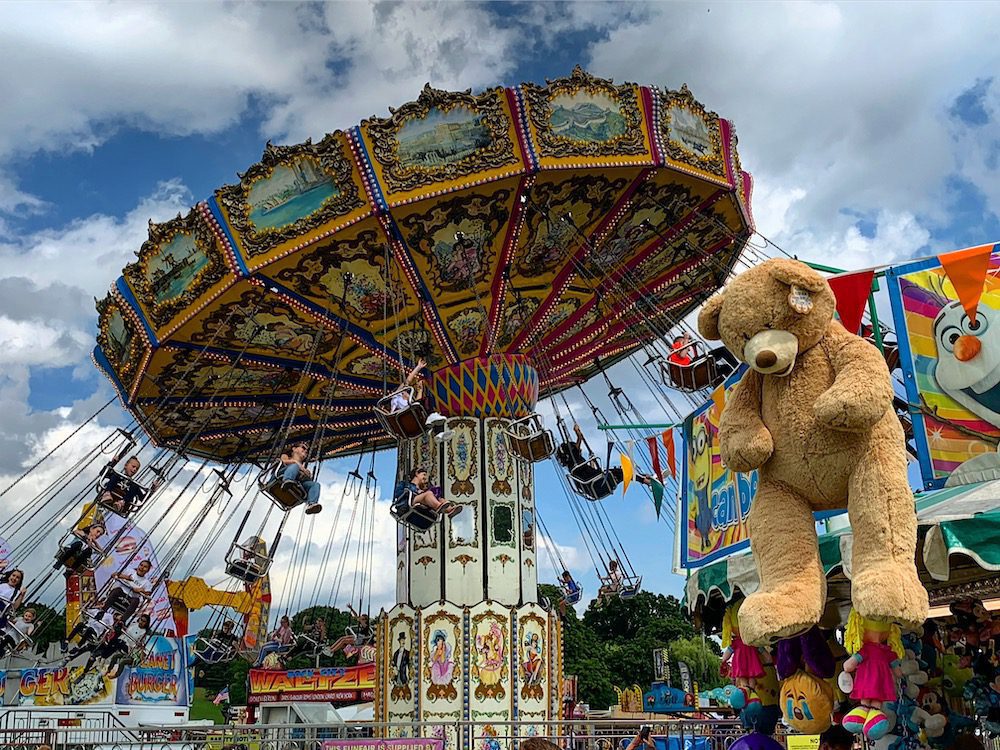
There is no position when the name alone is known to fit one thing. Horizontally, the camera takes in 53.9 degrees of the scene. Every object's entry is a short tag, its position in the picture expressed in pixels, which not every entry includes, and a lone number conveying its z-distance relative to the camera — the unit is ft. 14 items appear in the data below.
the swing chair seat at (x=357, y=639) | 64.90
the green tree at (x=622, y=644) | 136.46
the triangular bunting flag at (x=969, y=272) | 19.08
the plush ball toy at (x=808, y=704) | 16.88
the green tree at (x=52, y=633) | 151.06
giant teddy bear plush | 14.87
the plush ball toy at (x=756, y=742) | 18.31
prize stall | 14.94
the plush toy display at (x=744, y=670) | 18.99
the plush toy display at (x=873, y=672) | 14.75
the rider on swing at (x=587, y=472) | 42.70
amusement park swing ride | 41.09
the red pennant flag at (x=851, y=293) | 19.98
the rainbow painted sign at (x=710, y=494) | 21.45
